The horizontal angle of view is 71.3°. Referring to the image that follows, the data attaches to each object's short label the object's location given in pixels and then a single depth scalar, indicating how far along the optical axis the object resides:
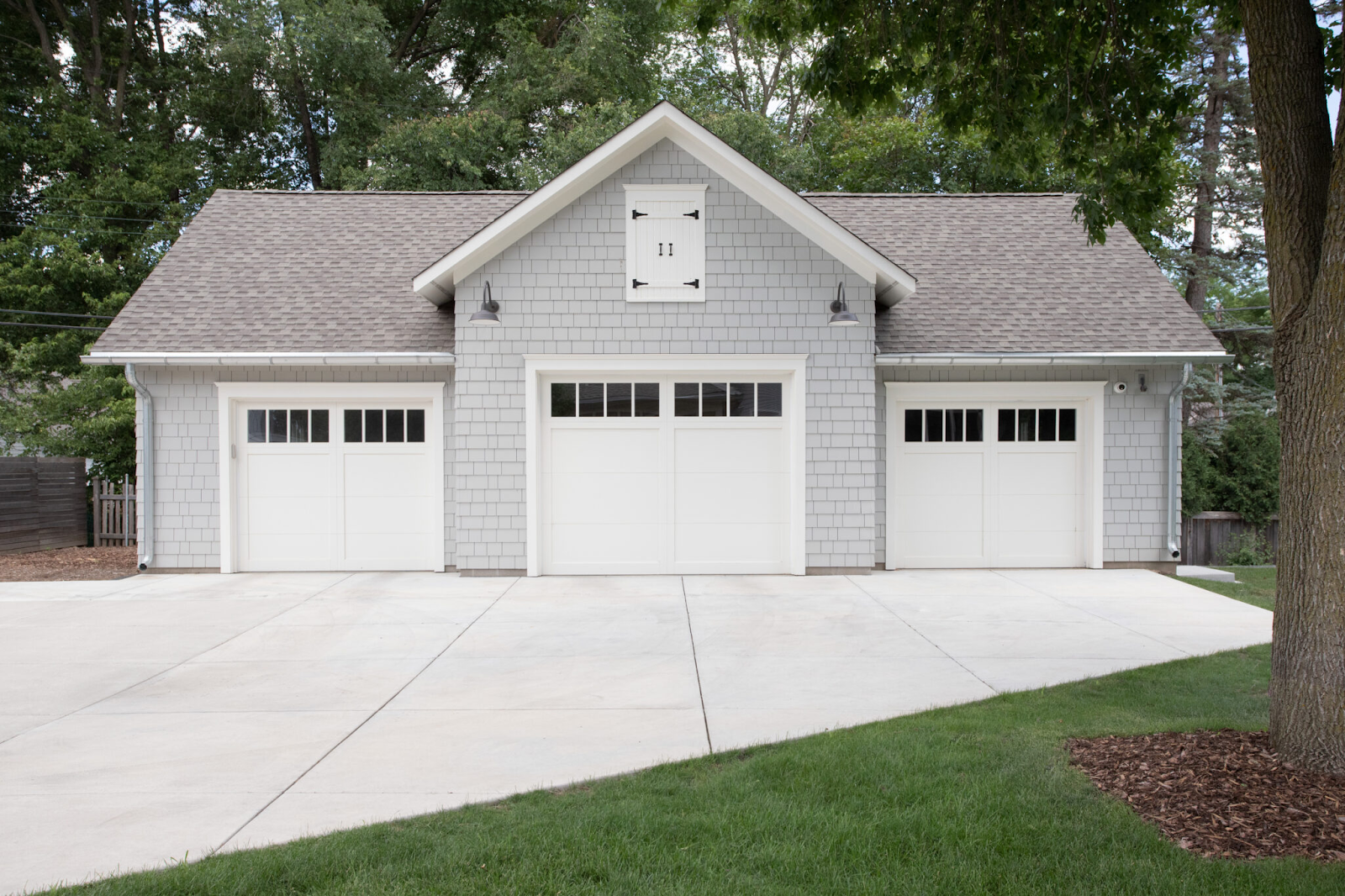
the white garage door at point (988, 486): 11.62
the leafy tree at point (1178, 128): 4.13
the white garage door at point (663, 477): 11.05
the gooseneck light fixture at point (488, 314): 10.24
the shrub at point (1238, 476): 15.11
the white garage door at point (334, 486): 11.47
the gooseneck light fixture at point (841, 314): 10.29
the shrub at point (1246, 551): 14.52
